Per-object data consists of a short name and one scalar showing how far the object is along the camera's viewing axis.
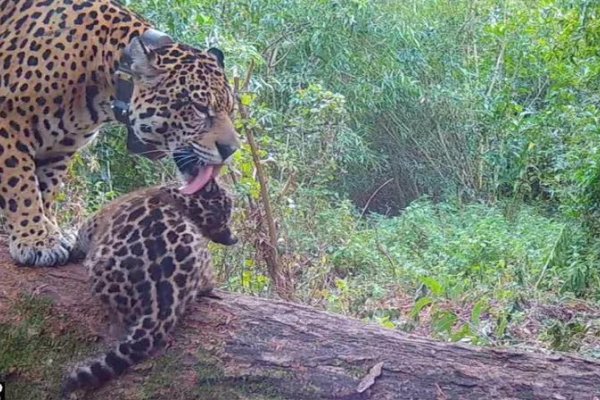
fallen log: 3.30
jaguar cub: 3.40
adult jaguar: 4.04
